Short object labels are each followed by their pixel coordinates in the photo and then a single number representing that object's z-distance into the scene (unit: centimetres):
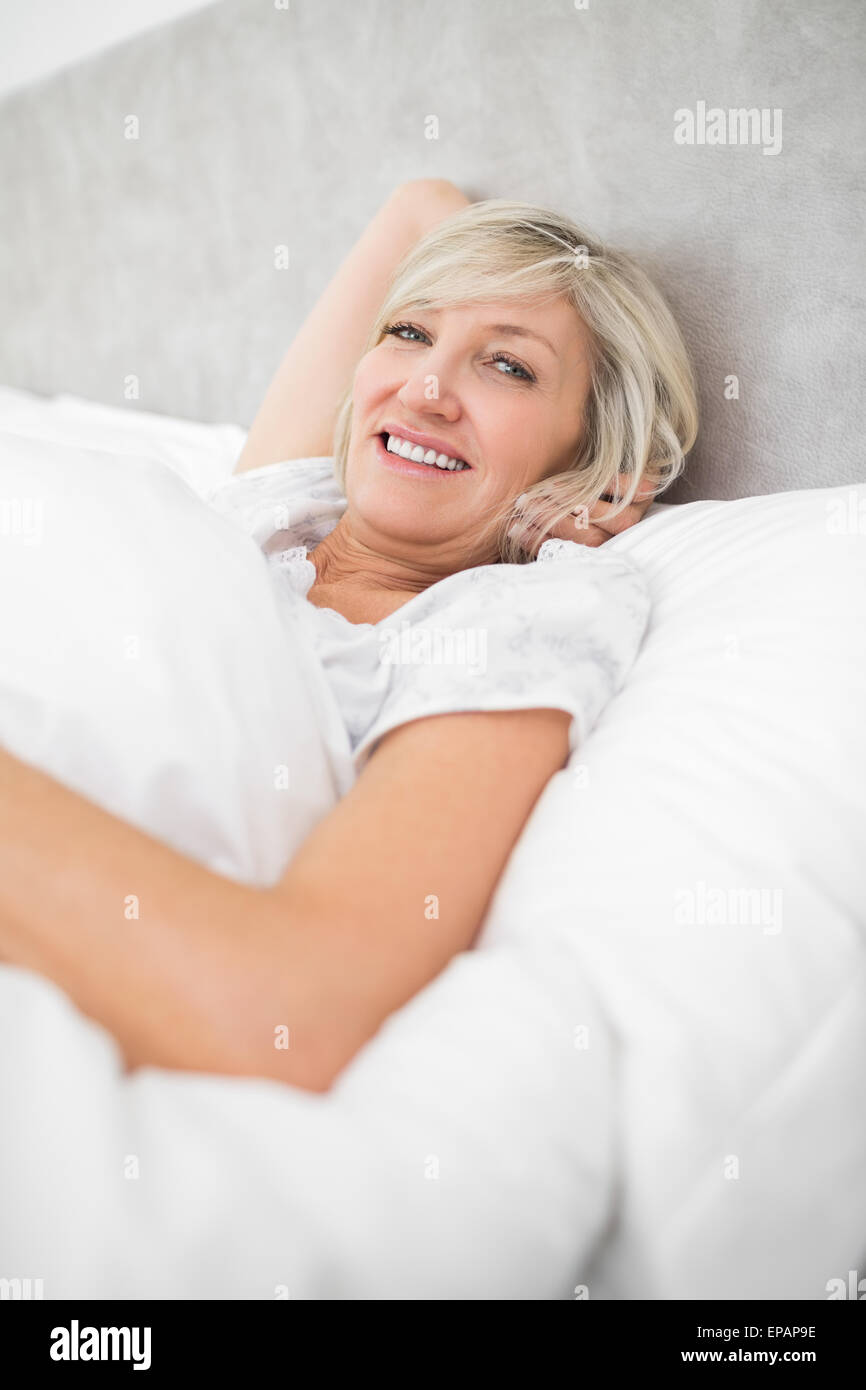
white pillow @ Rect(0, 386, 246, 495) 142
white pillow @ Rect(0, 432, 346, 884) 59
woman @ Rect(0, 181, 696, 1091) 48
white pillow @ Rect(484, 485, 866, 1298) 45
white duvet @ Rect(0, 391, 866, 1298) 39
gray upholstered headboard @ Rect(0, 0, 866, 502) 95
